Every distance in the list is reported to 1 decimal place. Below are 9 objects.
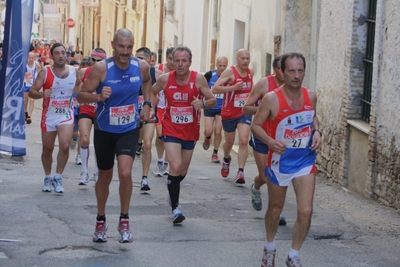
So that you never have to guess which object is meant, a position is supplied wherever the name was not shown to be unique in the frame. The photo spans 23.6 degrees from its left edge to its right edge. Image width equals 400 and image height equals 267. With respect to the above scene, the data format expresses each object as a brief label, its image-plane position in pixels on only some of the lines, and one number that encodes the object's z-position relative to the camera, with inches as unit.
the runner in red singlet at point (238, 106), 528.1
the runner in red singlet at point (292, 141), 293.6
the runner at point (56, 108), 468.1
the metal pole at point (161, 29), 1336.0
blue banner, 337.1
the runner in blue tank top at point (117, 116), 335.9
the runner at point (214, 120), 657.6
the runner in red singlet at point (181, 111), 397.1
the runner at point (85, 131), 509.0
